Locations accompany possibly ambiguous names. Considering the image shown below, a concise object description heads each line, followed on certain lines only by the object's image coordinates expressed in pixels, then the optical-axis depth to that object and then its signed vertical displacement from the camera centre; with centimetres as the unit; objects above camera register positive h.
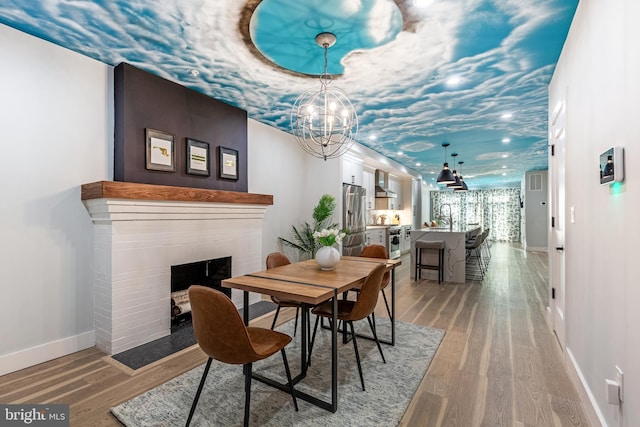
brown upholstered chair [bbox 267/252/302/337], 279 -49
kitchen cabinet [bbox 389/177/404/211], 895 +73
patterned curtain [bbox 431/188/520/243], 1245 +24
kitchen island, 543 -74
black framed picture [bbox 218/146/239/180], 379 +64
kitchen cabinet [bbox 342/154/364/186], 561 +86
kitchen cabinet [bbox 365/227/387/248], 663 -48
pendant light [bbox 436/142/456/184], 603 +76
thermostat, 135 +23
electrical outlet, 138 -77
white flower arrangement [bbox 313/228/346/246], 258 -20
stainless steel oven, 764 -68
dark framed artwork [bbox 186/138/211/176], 342 +64
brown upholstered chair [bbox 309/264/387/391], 216 -64
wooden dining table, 190 -48
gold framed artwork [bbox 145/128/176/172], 305 +65
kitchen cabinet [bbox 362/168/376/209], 720 +69
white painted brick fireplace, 269 -42
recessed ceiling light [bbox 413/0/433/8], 205 +143
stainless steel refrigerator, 562 -8
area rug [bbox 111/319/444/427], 184 -124
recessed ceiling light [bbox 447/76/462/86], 322 +144
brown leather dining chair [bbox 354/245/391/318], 342 -44
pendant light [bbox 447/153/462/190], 705 +79
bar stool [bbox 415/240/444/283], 537 -76
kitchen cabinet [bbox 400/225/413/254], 851 -71
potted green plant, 504 -29
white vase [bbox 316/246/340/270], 255 -37
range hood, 775 +75
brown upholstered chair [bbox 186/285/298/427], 156 -63
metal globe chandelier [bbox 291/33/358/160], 242 +140
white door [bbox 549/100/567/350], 282 -6
